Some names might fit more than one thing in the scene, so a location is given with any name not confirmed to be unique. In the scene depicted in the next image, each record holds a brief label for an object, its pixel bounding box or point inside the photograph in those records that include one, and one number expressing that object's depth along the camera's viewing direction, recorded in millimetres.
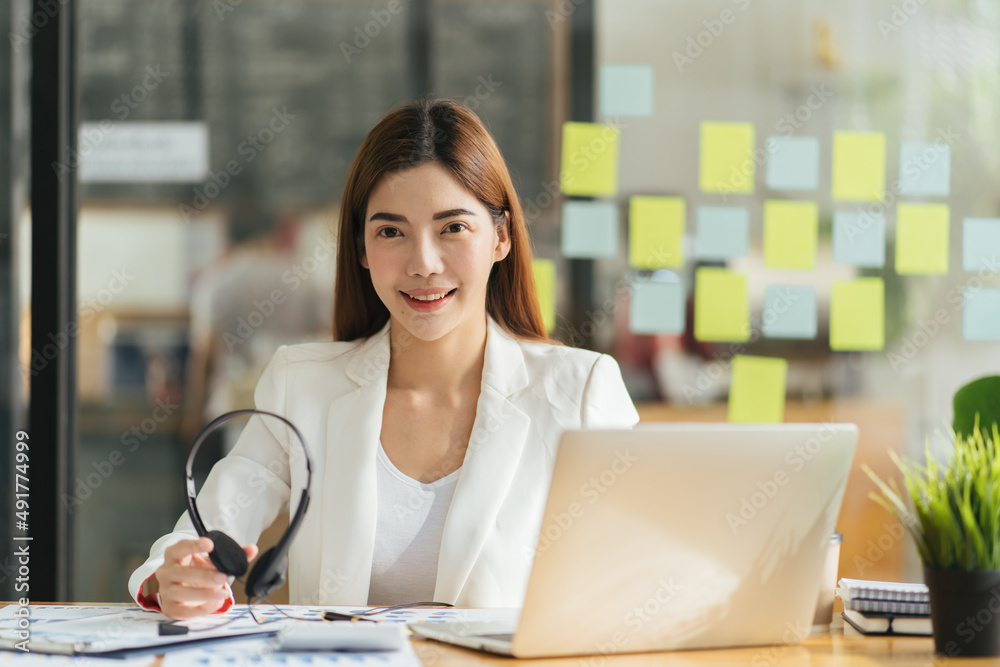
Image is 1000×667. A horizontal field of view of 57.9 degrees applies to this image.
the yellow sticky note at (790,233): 2801
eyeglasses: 1142
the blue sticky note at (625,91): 2824
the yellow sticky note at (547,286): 2779
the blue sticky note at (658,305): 2814
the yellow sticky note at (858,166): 2811
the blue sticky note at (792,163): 2803
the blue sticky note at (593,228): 2805
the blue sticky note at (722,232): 2803
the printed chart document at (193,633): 953
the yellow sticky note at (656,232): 2801
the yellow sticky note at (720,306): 2801
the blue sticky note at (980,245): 2836
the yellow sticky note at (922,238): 2814
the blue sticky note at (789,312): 2811
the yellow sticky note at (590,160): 2807
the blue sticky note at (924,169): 2826
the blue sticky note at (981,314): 2846
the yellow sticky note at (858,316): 2820
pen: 1141
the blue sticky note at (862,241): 2812
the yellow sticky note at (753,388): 2820
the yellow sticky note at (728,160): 2805
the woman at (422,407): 1460
